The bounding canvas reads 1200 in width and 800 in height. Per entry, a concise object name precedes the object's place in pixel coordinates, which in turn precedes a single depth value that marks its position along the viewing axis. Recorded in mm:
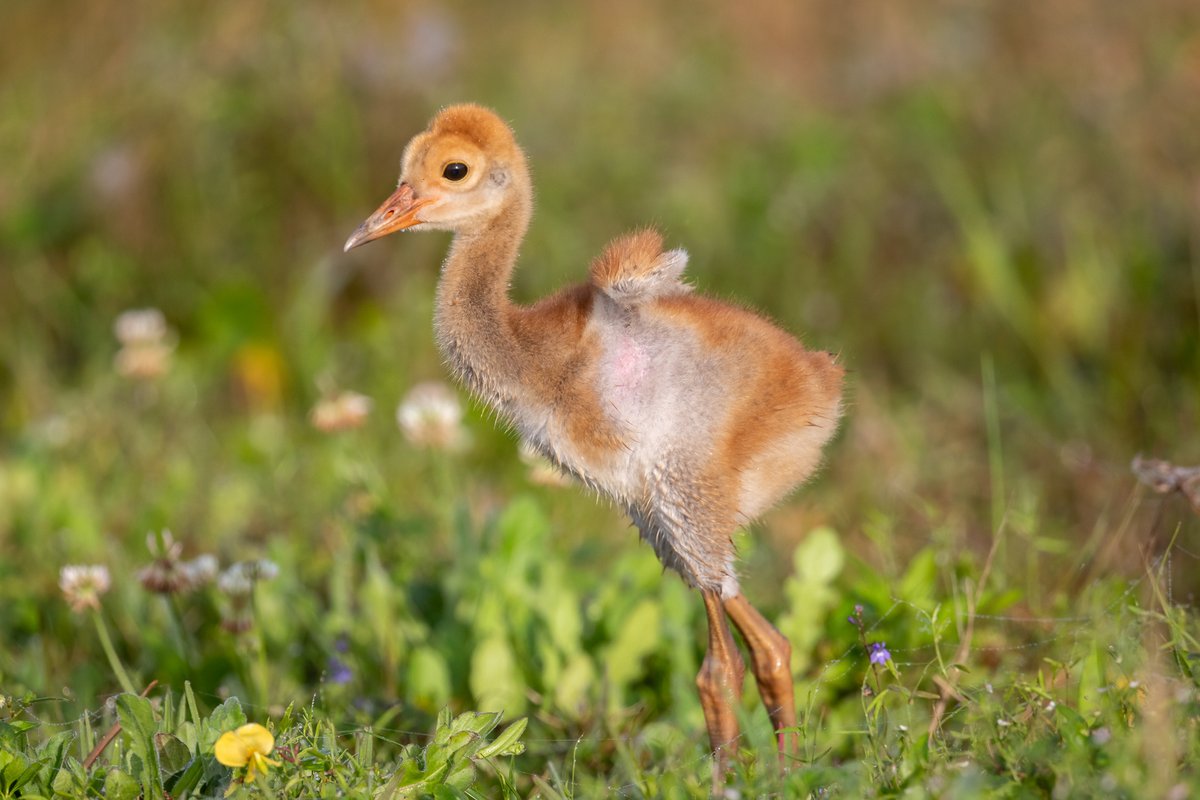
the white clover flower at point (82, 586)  5406
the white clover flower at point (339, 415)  6320
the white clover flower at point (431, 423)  6598
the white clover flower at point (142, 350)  8125
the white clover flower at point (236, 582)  5566
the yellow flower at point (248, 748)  3937
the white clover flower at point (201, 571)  5578
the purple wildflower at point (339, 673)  5500
